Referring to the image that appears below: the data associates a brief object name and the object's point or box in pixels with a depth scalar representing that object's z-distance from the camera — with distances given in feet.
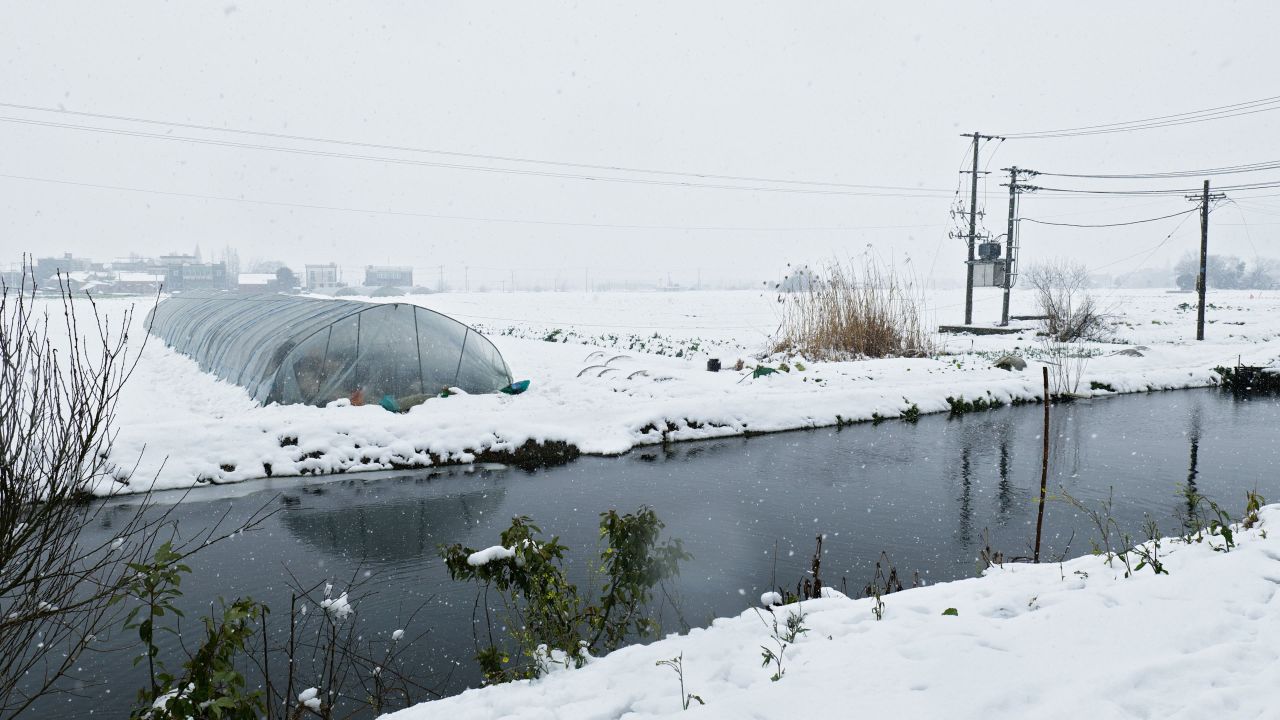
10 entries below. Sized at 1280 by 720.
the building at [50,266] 192.42
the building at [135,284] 162.30
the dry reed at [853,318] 66.69
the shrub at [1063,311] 92.73
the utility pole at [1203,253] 88.74
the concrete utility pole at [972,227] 104.53
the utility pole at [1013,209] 105.41
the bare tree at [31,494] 10.23
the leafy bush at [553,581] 15.31
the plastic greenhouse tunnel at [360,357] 42.11
